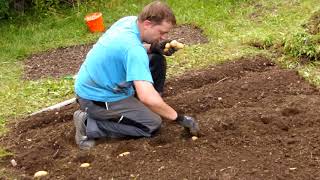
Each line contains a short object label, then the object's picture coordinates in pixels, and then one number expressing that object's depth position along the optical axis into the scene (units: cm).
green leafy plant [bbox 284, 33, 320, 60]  567
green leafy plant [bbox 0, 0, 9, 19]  799
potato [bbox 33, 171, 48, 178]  374
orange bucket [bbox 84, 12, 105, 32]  773
